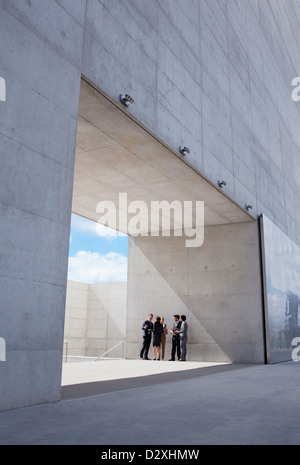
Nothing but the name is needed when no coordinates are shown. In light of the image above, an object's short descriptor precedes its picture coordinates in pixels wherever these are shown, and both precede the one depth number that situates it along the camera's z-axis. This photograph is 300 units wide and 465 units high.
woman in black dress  14.57
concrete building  5.12
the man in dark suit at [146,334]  14.60
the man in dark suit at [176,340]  14.67
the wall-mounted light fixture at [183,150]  9.35
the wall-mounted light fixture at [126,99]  7.43
